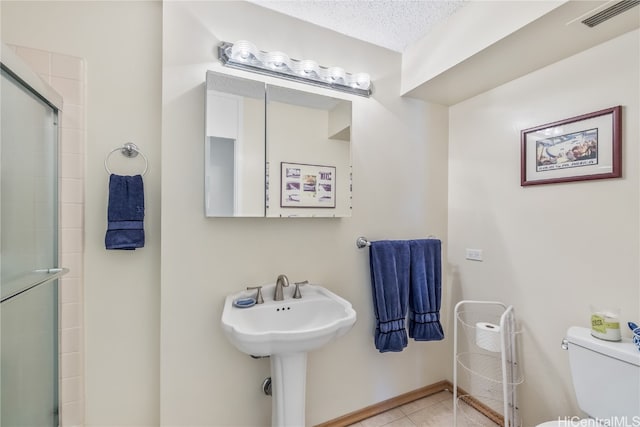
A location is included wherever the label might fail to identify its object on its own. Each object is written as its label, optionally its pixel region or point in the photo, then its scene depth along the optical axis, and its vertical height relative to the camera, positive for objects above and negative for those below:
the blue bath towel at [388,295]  1.71 -0.51
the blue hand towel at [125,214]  1.27 -0.01
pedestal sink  1.12 -0.53
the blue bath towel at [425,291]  1.81 -0.51
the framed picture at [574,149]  1.29 +0.34
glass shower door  0.98 -0.18
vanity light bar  1.44 +0.83
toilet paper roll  1.54 -0.69
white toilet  1.10 -0.70
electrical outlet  1.88 -0.28
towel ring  1.33 +0.30
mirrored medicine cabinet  1.39 +0.34
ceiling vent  1.07 +0.82
